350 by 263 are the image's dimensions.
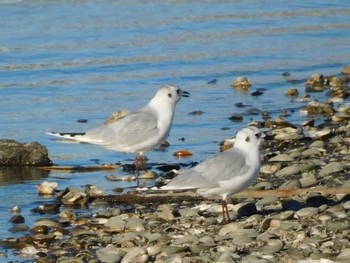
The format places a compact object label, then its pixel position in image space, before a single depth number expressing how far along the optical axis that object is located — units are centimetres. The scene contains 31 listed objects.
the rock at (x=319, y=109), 2598
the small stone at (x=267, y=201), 1772
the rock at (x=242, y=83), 3078
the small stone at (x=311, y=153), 2109
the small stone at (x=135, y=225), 1678
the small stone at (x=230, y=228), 1605
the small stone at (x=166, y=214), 1725
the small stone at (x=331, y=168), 1931
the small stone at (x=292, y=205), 1719
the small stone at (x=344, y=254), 1405
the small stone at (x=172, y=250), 1514
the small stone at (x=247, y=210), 1727
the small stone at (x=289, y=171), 1980
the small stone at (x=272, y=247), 1480
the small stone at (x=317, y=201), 1734
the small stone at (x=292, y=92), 2937
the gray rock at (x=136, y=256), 1494
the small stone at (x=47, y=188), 1970
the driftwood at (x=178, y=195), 1811
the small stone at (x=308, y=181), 1871
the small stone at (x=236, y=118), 2614
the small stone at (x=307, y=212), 1648
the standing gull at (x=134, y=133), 2106
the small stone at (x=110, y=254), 1516
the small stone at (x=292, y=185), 1852
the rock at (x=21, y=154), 2212
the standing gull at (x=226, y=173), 1673
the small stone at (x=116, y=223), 1689
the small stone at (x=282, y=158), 2091
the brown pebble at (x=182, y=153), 2269
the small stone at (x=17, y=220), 1787
